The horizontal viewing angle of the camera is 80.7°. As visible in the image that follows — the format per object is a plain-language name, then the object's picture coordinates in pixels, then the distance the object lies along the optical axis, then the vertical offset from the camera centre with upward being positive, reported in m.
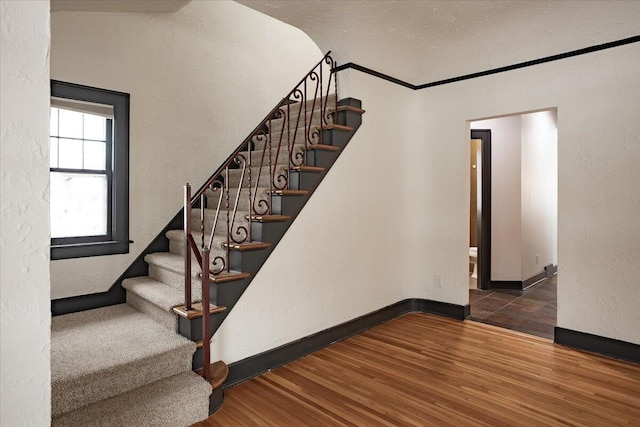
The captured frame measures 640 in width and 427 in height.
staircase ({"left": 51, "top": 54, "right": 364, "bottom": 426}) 2.14 -0.77
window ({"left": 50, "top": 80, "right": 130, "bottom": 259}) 3.22 +0.39
